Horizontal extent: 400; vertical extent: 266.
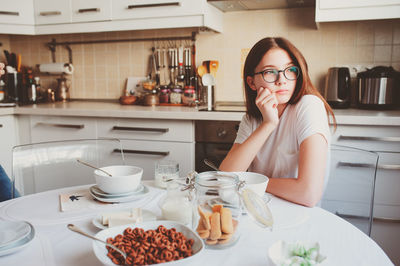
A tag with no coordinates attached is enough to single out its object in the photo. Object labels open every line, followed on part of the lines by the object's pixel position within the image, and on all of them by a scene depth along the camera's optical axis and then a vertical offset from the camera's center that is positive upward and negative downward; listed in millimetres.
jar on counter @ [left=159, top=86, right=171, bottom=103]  2748 -54
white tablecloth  738 -335
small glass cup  1201 -270
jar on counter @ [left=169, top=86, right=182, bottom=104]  2723 -60
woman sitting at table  1254 -103
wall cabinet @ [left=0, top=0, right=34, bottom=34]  2680 +514
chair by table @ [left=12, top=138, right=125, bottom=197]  1444 -294
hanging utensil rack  2779 +369
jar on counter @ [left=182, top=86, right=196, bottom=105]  2635 -59
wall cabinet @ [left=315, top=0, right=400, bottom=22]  2029 +429
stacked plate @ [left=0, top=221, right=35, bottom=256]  752 -317
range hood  2365 +545
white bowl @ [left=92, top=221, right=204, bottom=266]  646 -291
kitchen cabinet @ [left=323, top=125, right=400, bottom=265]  1920 -447
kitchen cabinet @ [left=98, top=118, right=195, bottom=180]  2254 -320
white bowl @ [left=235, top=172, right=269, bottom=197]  949 -250
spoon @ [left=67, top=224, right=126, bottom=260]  652 -277
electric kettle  2293 -3
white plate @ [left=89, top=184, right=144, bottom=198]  1074 -307
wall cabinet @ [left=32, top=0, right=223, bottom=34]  2379 +486
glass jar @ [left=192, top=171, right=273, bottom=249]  753 -253
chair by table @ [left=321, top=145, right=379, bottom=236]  1225 -337
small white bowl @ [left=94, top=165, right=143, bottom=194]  1043 -267
